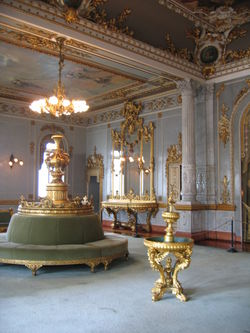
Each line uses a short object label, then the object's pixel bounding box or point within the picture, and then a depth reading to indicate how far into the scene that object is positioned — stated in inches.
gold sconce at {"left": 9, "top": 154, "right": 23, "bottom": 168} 517.6
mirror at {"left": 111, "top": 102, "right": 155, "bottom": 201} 481.7
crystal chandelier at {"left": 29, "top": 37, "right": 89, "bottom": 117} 329.1
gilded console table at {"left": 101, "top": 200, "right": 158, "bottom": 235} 449.4
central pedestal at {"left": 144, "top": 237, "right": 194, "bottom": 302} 167.3
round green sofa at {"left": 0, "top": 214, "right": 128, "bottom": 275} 218.5
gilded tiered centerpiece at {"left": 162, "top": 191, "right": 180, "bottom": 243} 173.0
